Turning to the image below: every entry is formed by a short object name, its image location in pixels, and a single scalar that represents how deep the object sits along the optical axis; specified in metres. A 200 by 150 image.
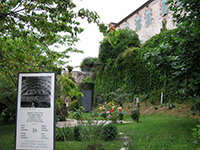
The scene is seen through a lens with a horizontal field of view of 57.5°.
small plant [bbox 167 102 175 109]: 10.40
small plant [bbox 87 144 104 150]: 3.76
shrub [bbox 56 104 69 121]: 9.21
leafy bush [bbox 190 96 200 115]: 4.54
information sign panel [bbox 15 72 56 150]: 2.53
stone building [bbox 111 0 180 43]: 17.22
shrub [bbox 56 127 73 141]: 4.96
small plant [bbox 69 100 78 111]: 16.47
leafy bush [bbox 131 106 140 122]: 8.00
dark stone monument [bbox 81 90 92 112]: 16.22
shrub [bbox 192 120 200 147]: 3.94
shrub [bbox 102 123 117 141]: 4.70
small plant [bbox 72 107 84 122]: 6.91
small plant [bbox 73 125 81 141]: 4.91
